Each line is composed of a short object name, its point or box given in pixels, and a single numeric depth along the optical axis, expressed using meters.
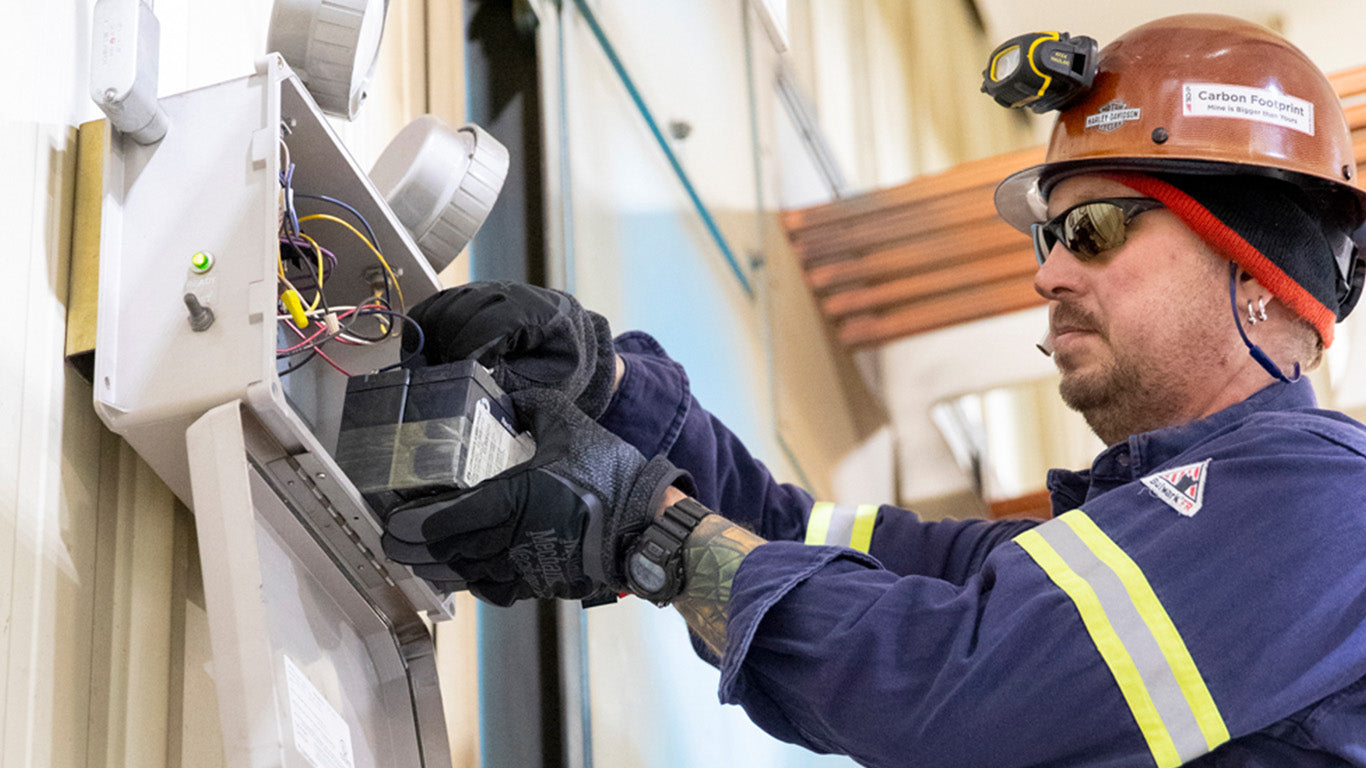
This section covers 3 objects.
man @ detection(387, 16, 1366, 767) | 1.35
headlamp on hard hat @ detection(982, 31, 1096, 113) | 2.01
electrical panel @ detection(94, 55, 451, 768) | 1.27
